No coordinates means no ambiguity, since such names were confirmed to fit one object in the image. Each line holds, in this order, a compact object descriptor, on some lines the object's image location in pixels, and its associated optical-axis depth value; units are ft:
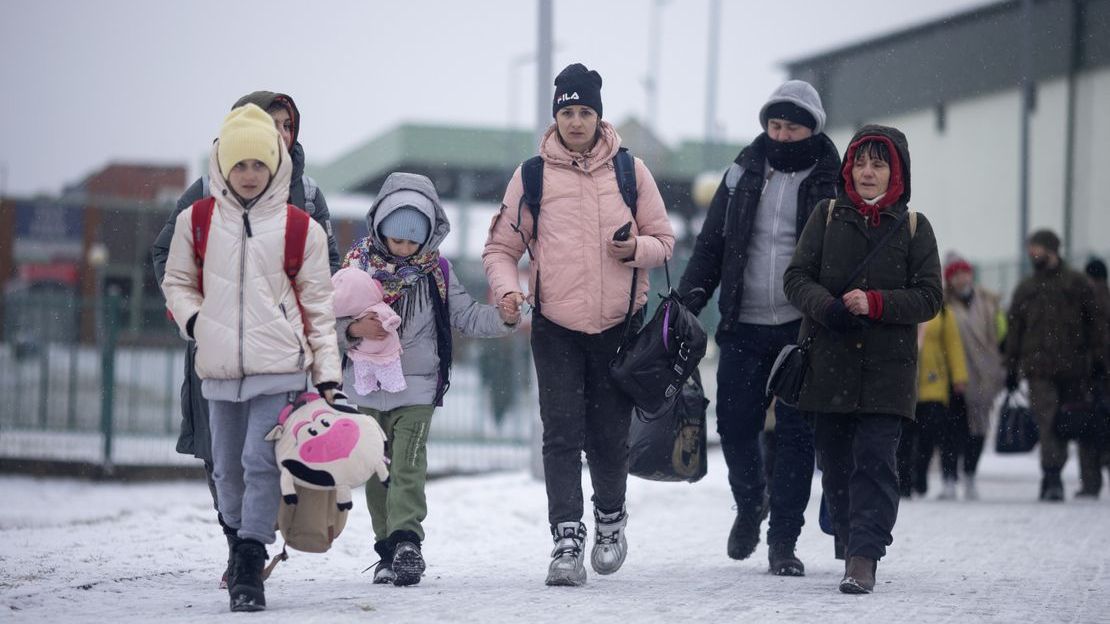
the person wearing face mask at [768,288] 46.70
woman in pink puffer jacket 43.37
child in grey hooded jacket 42.45
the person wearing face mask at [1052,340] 79.82
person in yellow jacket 77.82
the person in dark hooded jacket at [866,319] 41.60
